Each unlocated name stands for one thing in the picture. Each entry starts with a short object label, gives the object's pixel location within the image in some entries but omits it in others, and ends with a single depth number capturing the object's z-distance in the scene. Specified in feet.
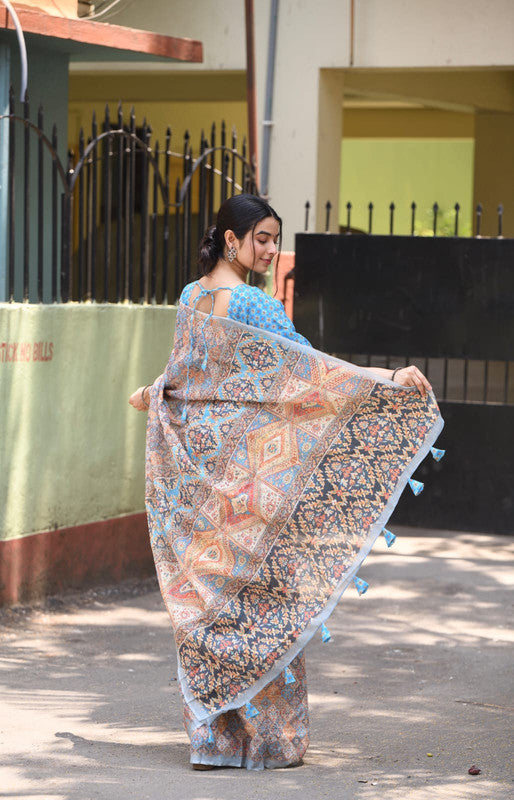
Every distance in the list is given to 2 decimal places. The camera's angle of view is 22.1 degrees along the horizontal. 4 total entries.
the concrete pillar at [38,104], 25.77
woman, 13.87
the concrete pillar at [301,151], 33.01
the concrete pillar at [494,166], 47.47
